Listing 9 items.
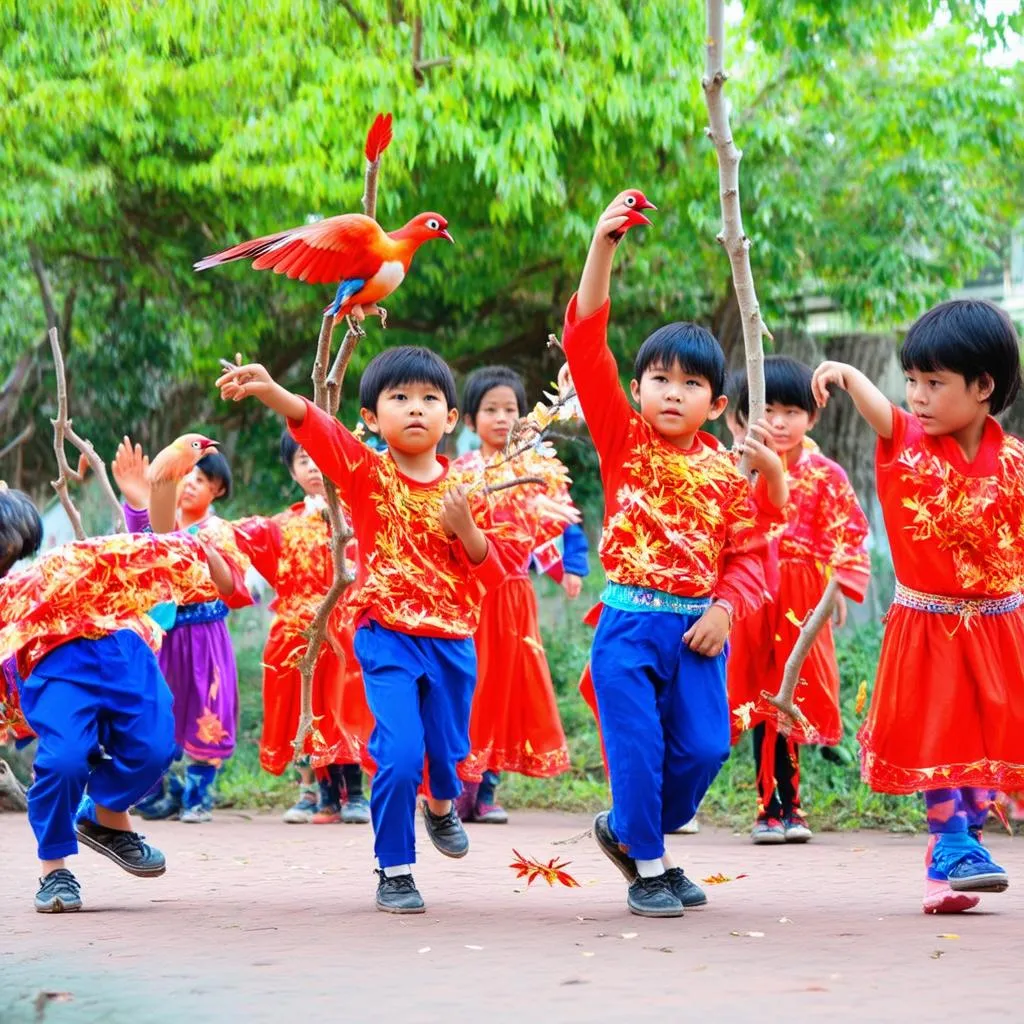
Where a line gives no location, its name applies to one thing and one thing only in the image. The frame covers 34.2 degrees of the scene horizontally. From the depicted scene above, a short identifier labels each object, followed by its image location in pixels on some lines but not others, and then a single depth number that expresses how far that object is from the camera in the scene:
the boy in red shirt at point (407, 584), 4.89
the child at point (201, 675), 8.21
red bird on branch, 4.40
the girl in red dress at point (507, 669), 7.91
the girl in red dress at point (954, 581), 4.62
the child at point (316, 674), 7.99
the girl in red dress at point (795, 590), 6.89
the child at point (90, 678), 5.12
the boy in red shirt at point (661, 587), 4.71
